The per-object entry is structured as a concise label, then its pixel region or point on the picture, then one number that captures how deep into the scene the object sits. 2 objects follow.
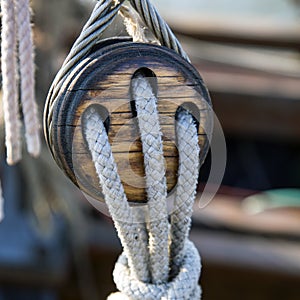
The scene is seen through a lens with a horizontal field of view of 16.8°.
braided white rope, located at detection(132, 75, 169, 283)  0.79
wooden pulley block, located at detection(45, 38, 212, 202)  0.79
